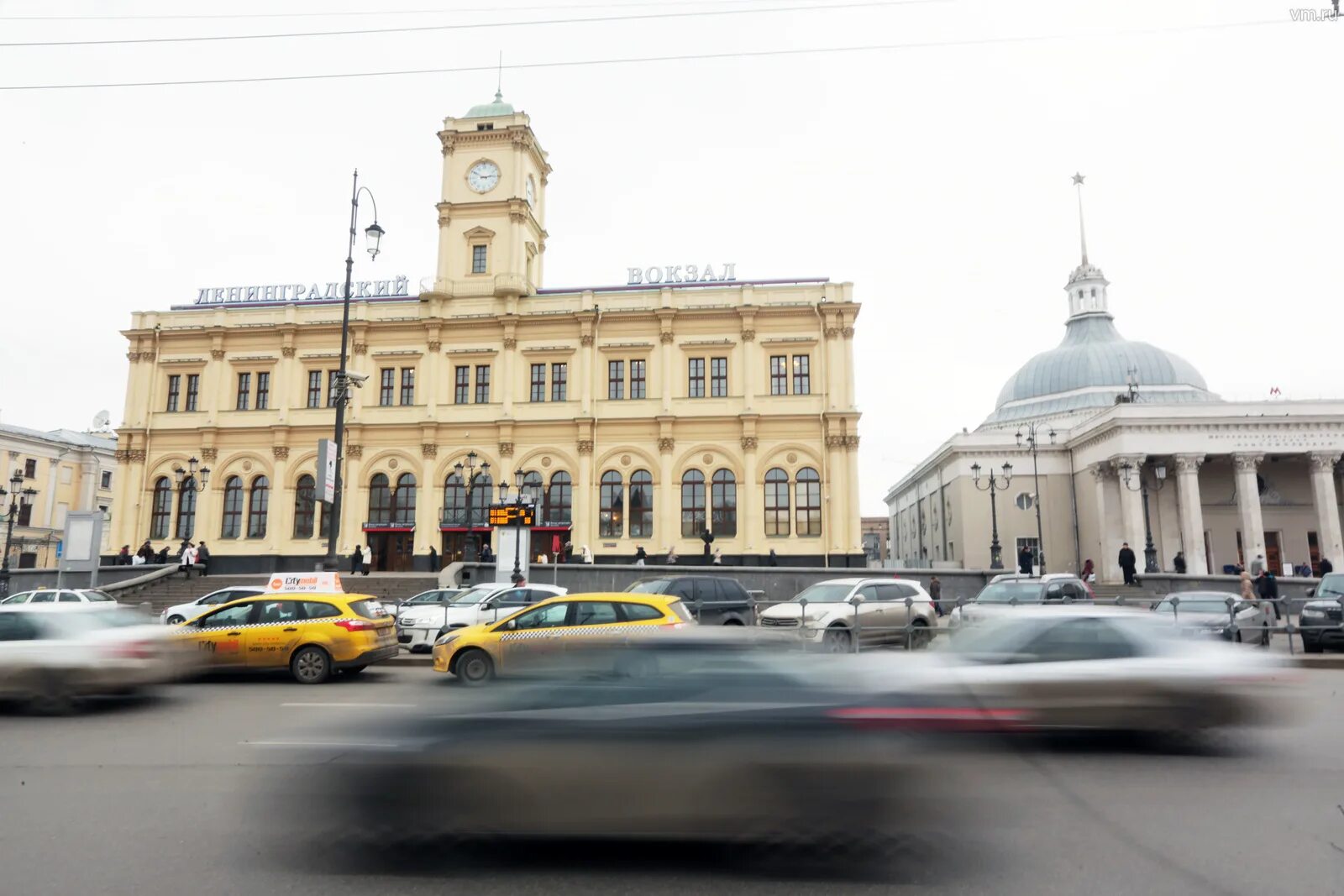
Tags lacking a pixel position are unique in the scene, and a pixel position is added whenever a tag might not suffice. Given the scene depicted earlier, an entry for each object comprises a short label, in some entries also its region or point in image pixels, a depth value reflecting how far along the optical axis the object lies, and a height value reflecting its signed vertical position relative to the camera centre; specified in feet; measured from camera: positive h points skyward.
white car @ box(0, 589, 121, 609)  72.95 -2.62
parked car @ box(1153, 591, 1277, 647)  49.24 -3.44
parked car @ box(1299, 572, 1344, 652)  51.49 -3.96
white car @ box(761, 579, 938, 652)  51.08 -3.39
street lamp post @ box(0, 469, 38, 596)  97.77 +13.33
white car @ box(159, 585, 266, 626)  67.00 -3.22
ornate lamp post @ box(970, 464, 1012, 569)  113.91 +1.44
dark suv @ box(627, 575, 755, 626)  58.90 -2.46
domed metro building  136.56 +15.44
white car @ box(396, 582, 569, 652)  56.13 -3.53
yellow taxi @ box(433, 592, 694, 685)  38.65 -2.91
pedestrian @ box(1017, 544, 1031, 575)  115.85 +0.27
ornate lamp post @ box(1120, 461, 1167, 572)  116.47 +13.73
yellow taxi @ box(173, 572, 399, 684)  42.60 -3.61
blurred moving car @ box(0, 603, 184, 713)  32.37 -3.62
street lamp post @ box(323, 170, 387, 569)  66.95 +15.83
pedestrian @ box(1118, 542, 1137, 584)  100.58 -0.25
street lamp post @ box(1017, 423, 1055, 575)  141.28 +15.69
